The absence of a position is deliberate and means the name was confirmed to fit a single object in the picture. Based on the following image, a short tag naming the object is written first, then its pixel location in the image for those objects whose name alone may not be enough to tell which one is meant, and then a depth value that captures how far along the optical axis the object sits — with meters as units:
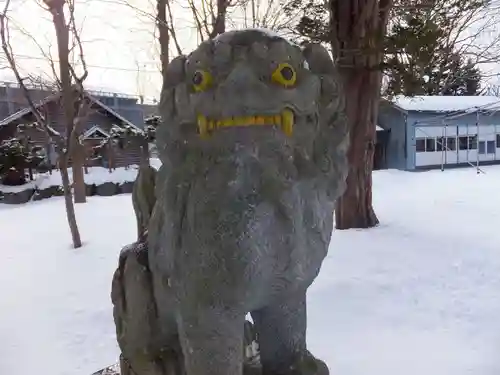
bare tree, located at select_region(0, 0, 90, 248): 4.45
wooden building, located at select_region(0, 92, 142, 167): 11.03
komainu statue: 0.85
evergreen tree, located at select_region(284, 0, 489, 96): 3.65
